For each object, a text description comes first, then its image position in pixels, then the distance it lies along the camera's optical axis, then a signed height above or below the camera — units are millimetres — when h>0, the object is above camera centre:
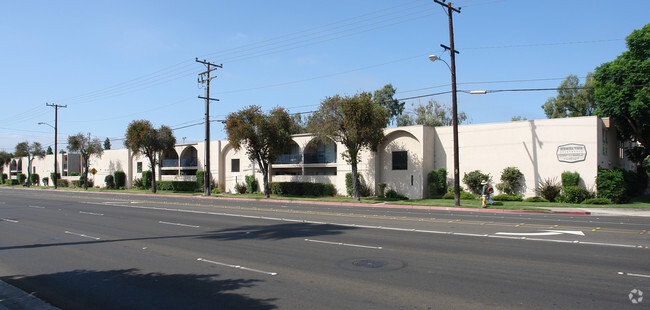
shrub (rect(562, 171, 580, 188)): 26938 -748
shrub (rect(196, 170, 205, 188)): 46875 -755
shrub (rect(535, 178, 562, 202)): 27734 -1415
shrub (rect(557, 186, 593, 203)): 26375 -1652
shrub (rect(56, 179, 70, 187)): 69788 -1659
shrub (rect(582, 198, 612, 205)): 25378 -2008
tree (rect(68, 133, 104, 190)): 59031 +3603
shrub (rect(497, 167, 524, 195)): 29266 -840
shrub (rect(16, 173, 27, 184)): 85812 -972
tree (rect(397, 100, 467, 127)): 63694 +7750
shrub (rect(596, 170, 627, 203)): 25703 -1102
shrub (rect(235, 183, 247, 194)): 43688 -1740
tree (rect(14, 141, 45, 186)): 83000 +4332
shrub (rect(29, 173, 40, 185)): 80562 -937
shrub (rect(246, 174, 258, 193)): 42531 -1231
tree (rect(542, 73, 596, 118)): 51056 +7808
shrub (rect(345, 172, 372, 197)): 35031 -1355
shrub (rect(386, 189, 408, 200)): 33188 -1992
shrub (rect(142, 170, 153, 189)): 54531 -798
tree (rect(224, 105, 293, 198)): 35156 +3226
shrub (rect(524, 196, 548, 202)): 27766 -2016
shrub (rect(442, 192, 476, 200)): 30114 -1922
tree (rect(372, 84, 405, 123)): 68562 +11642
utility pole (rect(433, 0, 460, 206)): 25047 +4408
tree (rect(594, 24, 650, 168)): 26109 +4788
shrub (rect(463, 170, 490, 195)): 30500 -842
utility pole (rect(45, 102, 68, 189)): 61375 +7404
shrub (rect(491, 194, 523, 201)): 28528 -1984
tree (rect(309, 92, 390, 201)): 29953 +3281
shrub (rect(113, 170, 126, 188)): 58875 -822
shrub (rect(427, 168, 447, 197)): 31875 -999
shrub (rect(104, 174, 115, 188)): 60406 -1230
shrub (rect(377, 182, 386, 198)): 34250 -1535
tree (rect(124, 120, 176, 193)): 47469 +3598
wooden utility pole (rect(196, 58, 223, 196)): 39500 +4062
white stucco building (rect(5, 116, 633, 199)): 27609 +971
